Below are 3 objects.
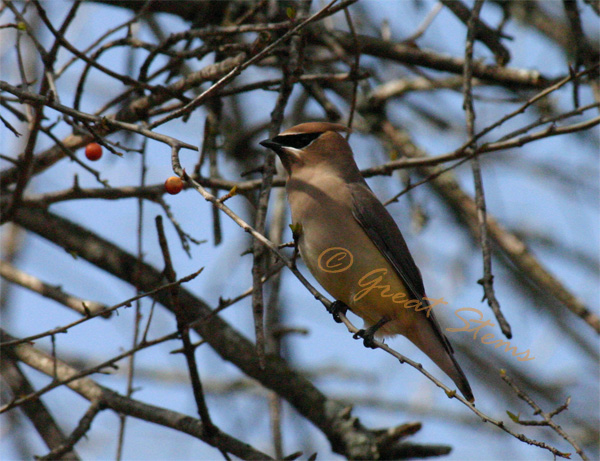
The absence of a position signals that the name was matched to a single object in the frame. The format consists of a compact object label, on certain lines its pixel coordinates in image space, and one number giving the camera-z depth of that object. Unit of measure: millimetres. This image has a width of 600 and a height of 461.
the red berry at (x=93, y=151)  8328
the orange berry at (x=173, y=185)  5826
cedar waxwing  7992
